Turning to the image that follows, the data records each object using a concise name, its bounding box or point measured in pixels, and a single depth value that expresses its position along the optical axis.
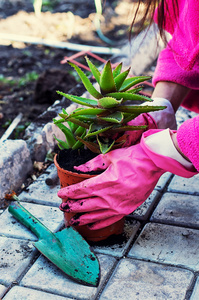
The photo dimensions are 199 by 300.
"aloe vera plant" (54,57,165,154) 0.80
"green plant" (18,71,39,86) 1.55
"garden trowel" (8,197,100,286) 0.79
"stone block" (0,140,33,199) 0.99
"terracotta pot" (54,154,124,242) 0.85
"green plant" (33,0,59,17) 2.50
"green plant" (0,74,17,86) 1.56
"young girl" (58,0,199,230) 0.82
